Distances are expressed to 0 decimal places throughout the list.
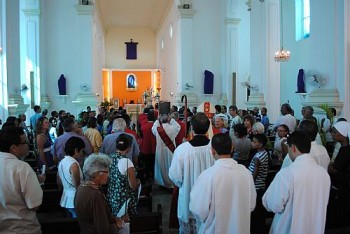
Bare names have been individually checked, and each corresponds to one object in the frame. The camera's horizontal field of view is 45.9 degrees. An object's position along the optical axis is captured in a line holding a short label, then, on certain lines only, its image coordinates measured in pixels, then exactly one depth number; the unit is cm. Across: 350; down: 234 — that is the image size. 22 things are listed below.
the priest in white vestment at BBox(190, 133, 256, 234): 346
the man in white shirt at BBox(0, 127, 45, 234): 341
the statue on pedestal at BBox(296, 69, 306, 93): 1194
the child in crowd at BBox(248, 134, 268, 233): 510
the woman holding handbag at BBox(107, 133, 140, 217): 438
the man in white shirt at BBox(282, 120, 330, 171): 445
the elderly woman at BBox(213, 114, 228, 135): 763
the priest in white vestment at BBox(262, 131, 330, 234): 345
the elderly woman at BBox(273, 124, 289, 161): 629
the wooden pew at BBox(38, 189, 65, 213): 545
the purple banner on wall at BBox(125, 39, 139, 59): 3362
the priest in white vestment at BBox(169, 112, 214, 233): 463
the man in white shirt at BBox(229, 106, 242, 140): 1129
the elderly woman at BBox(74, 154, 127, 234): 328
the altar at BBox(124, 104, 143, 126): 2839
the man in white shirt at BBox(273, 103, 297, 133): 959
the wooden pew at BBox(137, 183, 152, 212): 554
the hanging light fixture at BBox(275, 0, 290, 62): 1310
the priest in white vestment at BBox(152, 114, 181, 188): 794
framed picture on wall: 3397
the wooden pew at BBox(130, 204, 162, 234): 429
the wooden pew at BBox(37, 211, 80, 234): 394
